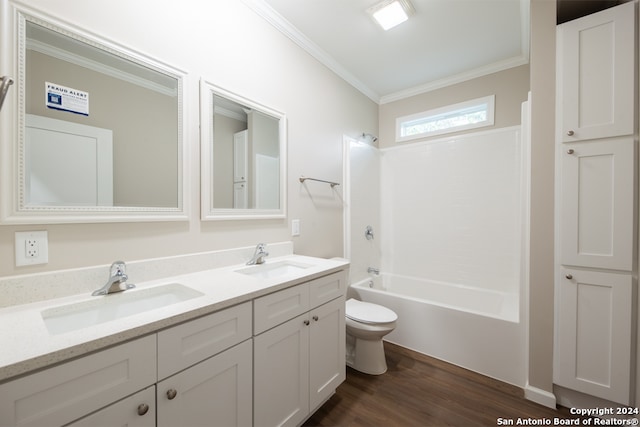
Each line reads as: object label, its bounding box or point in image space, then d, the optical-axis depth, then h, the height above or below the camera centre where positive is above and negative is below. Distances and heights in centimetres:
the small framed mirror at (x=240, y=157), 151 +35
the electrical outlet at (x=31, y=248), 96 -14
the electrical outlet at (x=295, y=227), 208 -14
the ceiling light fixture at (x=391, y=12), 180 +142
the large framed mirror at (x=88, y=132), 97 +34
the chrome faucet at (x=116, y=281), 108 -30
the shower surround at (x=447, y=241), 203 -34
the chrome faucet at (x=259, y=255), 169 -30
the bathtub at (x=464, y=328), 189 -96
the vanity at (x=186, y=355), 66 -48
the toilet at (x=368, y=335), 194 -96
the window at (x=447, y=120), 266 +101
